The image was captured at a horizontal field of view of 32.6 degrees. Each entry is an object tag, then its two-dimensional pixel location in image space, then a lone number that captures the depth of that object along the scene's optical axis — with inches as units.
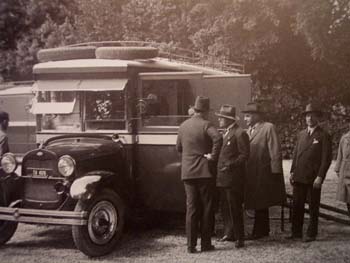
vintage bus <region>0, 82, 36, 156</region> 507.5
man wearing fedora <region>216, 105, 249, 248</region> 294.5
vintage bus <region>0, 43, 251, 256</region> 294.0
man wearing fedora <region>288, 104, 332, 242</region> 309.1
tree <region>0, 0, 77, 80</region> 946.1
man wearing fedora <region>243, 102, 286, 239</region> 315.9
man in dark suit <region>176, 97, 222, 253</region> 285.6
